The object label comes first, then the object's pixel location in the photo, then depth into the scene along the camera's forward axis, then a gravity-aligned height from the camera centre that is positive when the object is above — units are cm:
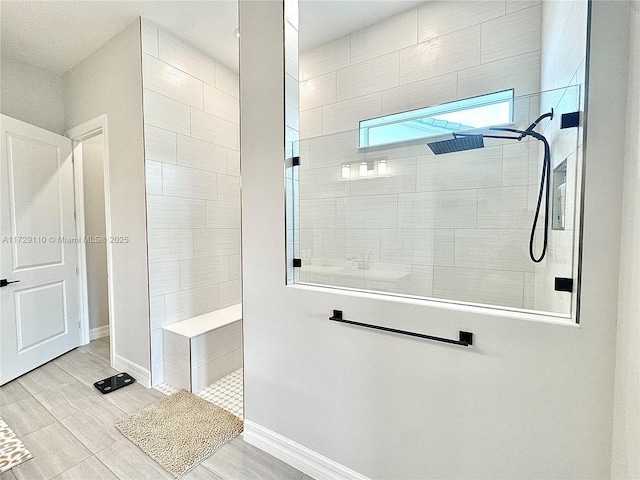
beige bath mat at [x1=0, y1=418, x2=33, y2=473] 124 -101
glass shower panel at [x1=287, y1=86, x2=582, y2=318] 111 +6
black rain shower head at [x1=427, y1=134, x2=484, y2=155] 153 +44
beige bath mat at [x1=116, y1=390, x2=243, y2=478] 165 -131
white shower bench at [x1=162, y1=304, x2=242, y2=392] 234 -106
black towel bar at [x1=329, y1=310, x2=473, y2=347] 108 -44
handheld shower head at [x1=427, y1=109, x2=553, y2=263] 123 +42
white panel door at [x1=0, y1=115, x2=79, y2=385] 244 -22
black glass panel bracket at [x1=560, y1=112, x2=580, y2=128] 96 +37
